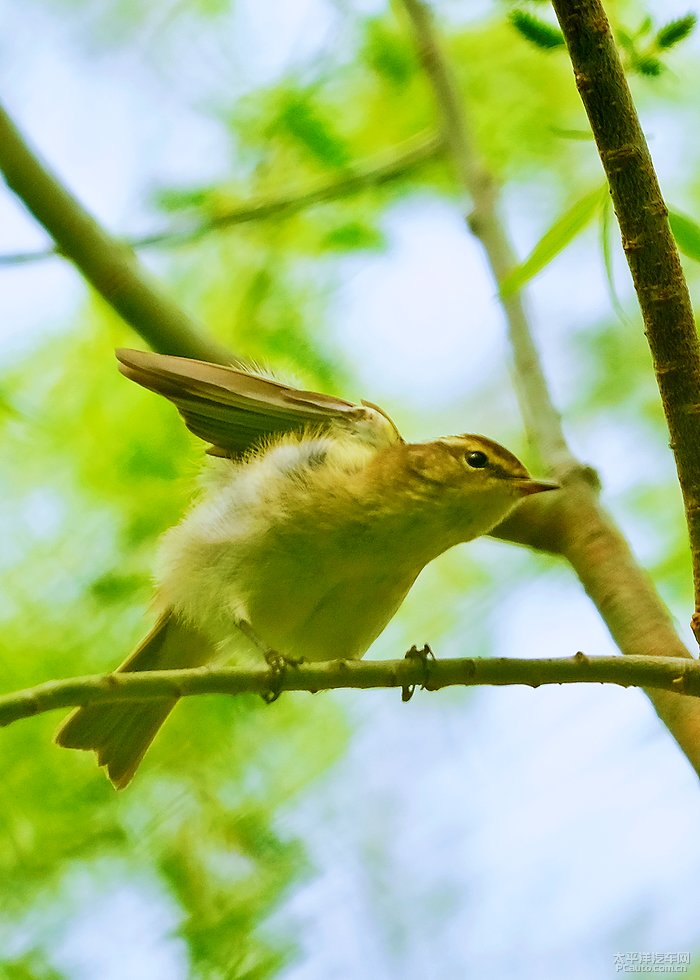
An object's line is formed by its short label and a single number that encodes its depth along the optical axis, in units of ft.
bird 26.17
